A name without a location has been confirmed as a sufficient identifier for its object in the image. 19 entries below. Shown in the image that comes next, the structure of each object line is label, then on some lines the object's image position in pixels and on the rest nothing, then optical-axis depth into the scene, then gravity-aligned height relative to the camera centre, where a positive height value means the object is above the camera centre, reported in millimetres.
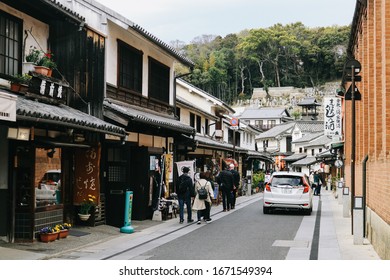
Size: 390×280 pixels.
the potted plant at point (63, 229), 13786 -1715
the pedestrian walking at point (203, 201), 18797 -1318
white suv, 22797 -1186
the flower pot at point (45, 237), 13039 -1780
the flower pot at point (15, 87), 12831 +1738
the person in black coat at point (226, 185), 23698 -944
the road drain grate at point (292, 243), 13578 -2020
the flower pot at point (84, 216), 16062 -1589
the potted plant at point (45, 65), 13816 +2523
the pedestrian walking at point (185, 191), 18781 -967
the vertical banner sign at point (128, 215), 15875 -1522
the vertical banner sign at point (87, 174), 15820 -342
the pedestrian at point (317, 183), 42250 -1474
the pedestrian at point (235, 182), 25469 -902
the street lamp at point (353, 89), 16153 +2234
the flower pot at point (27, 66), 13977 +2425
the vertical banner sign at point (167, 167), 21605 -172
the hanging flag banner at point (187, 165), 22681 -89
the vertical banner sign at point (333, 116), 36344 +3156
